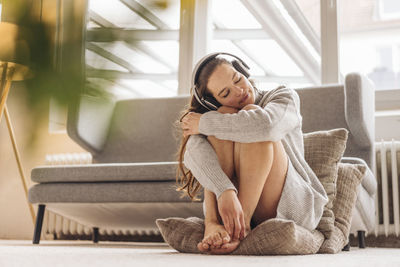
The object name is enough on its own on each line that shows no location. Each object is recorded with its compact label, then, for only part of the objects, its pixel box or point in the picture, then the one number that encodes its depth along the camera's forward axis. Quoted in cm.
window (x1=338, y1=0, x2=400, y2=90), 284
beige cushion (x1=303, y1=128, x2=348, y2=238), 154
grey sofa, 211
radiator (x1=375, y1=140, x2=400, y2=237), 241
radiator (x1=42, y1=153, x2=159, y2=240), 304
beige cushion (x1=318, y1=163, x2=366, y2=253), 156
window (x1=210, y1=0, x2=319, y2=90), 293
